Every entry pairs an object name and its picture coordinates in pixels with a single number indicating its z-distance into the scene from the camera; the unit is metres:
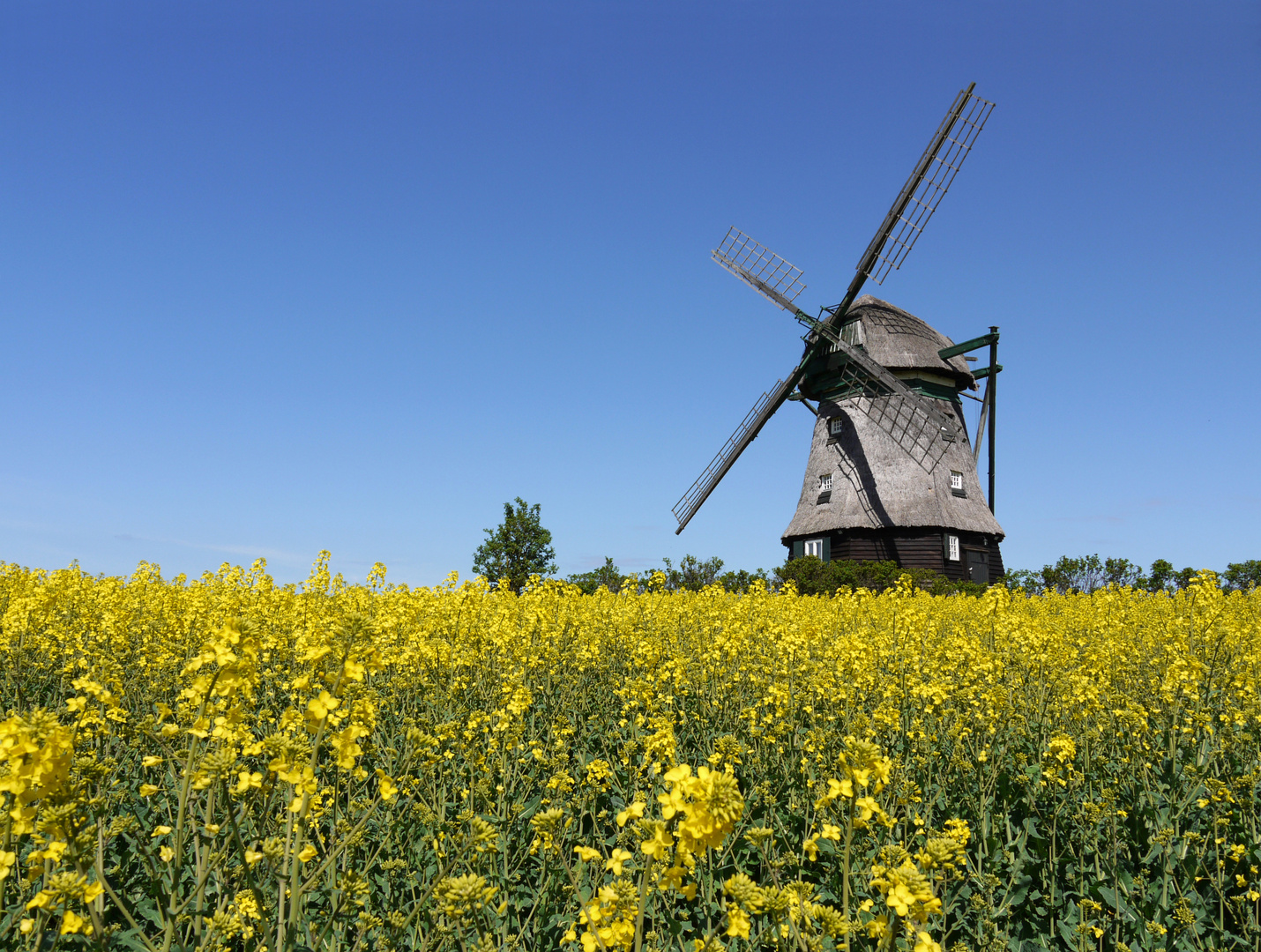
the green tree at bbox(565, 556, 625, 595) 29.36
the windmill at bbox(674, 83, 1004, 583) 30.72
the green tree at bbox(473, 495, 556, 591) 32.91
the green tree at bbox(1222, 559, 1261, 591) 37.25
